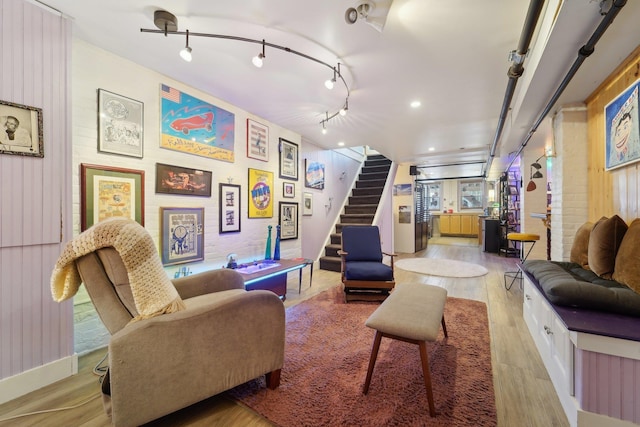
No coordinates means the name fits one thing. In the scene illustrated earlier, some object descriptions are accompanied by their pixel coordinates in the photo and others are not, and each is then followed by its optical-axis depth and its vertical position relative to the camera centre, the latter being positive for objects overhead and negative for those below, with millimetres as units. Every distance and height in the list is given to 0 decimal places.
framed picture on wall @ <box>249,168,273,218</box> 3744 +307
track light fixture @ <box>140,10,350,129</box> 1851 +1381
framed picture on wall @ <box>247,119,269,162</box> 3674 +1076
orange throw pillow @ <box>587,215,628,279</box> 1920 -232
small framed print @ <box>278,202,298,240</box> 4293 -103
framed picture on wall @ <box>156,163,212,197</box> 2662 +371
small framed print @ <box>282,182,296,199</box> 4351 +415
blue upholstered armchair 3359 -697
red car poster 2730 +1016
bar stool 4167 -396
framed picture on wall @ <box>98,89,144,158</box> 2246 +816
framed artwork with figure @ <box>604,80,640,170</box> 1859 +652
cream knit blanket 1272 -248
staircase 5379 +324
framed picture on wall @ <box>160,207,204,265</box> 2676 -219
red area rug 1526 -1177
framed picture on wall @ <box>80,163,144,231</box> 2141 +185
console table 2857 -698
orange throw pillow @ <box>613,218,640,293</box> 1644 -305
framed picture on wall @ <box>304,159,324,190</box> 5051 +793
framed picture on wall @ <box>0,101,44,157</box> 1661 +560
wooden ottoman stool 1573 -700
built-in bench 1327 -825
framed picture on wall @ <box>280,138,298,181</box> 4281 +923
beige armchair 1274 -718
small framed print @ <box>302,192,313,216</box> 4973 +192
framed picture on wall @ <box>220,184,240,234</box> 3309 +82
